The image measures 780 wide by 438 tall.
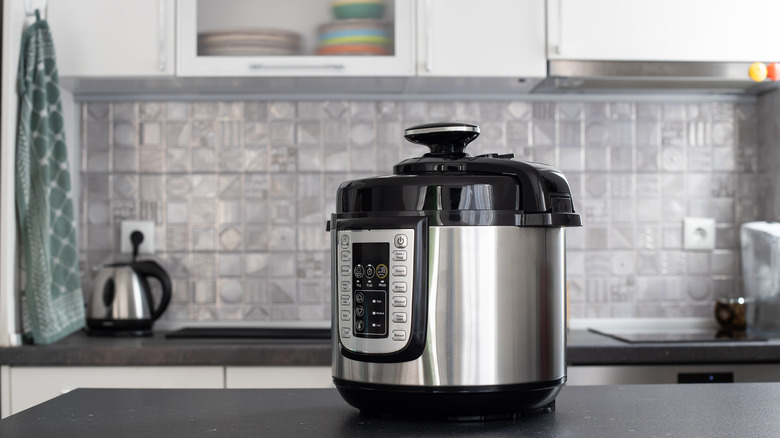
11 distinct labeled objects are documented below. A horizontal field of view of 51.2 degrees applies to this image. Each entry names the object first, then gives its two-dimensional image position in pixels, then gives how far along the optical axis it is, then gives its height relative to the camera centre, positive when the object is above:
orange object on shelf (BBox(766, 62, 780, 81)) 2.19 +0.38
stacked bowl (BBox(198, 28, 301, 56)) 2.18 +0.47
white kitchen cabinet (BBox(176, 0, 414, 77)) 2.15 +0.42
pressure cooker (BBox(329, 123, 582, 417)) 0.80 -0.07
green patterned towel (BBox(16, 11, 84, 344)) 2.03 +0.04
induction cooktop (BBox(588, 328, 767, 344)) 2.08 -0.33
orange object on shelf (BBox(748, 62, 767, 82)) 2.17 +0.38
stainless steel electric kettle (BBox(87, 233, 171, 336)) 2.20 -0.24
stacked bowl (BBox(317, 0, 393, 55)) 2.17 +0.49
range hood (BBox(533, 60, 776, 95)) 2.16 +0.38
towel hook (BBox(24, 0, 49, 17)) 2.11 +0.54
